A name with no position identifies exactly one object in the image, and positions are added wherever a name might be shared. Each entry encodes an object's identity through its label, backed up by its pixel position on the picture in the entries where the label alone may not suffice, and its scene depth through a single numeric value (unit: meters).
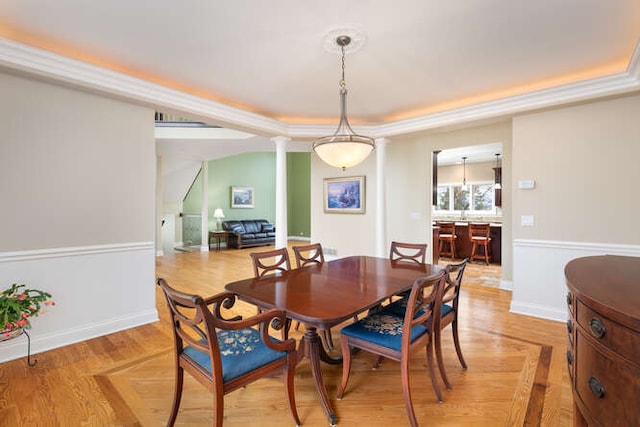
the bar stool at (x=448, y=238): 6.35
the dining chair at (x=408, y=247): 3.06
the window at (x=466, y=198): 7.96
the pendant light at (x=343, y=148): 2.53
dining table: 1.63
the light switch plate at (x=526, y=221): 3.45
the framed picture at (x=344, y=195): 5.48
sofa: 8.63
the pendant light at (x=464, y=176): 8.28
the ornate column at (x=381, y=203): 4.75
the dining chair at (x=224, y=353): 1.39
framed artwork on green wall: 10.09
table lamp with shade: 9.09
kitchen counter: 6.03
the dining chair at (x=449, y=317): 2.01
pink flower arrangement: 2.12
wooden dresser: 0.87
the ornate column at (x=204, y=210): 8.21
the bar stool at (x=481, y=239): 5.86
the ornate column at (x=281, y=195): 4.67
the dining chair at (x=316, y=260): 2.59
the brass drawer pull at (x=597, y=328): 0.97
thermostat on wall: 3.40
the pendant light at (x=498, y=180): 7.44
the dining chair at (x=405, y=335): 1.68
